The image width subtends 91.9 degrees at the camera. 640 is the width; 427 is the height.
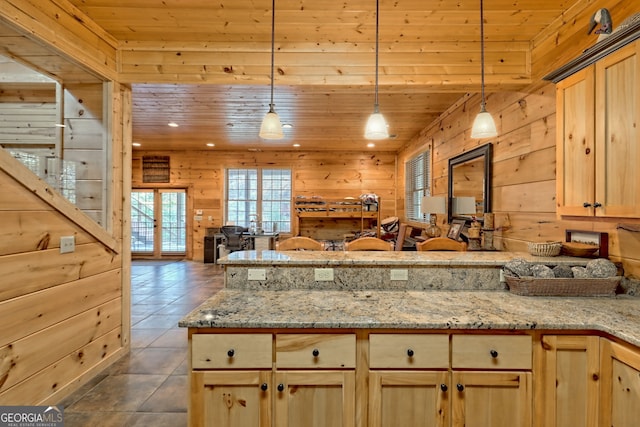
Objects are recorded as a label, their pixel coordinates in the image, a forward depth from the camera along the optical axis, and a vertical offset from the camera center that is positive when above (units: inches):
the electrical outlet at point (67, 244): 83.1 -9.2
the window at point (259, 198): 294.8 +13.4
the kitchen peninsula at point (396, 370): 52.5 -26.8
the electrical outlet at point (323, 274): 74.2 -14.7
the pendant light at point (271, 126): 79.8 +22.3
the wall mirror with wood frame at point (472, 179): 122.3 +16.1
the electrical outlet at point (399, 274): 74.6 -14.6
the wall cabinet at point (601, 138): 56.2 +15.7
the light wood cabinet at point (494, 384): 52.5 -28.9
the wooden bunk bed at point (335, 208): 257.1 +3.9
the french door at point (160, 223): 296.4 -11.2
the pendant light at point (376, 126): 76.6 +21.6
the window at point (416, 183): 202.5 +21.7
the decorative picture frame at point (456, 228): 134.1 -6.5
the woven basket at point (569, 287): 67.4 -15.7
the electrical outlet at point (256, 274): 73.6 -14.7
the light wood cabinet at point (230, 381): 52.8 -28.9
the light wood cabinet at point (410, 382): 52.8 -28.8
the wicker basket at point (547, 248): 79.0 -8.8
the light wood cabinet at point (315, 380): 53.0 -28.8
